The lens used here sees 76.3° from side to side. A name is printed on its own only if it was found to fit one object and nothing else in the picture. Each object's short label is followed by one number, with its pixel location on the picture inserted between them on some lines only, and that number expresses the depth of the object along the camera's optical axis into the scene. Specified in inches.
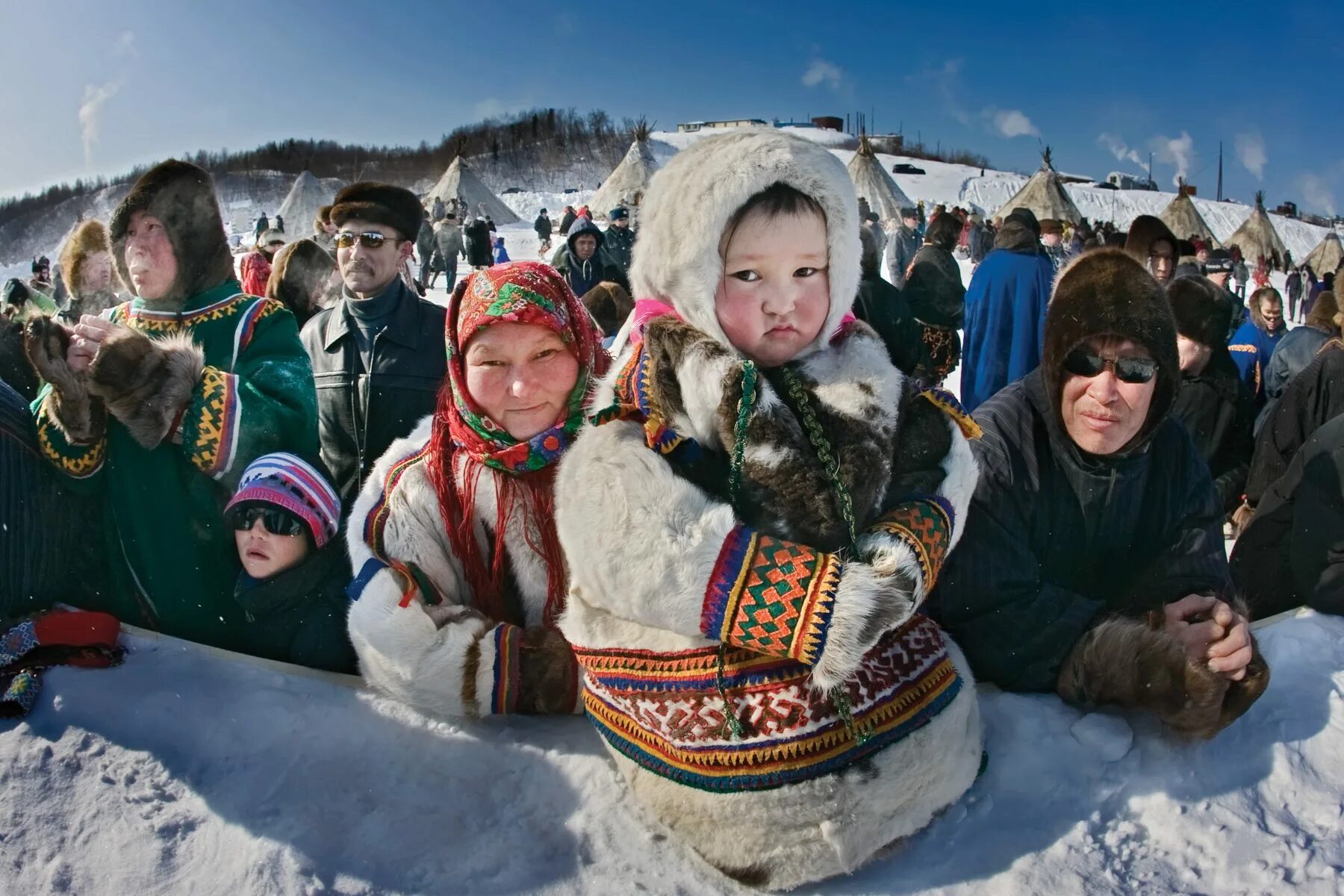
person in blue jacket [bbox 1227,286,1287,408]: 176.6
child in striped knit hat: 74.2
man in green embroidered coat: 73.4
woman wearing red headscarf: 65.9
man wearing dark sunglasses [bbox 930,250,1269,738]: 66.9
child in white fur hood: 50.9
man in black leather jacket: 120.6
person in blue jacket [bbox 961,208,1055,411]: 180.1
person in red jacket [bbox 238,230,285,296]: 199.0
